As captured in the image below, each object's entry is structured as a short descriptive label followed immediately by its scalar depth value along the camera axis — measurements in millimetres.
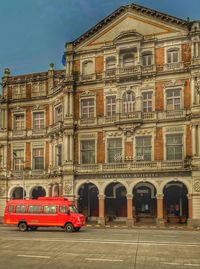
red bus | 33531
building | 40281
